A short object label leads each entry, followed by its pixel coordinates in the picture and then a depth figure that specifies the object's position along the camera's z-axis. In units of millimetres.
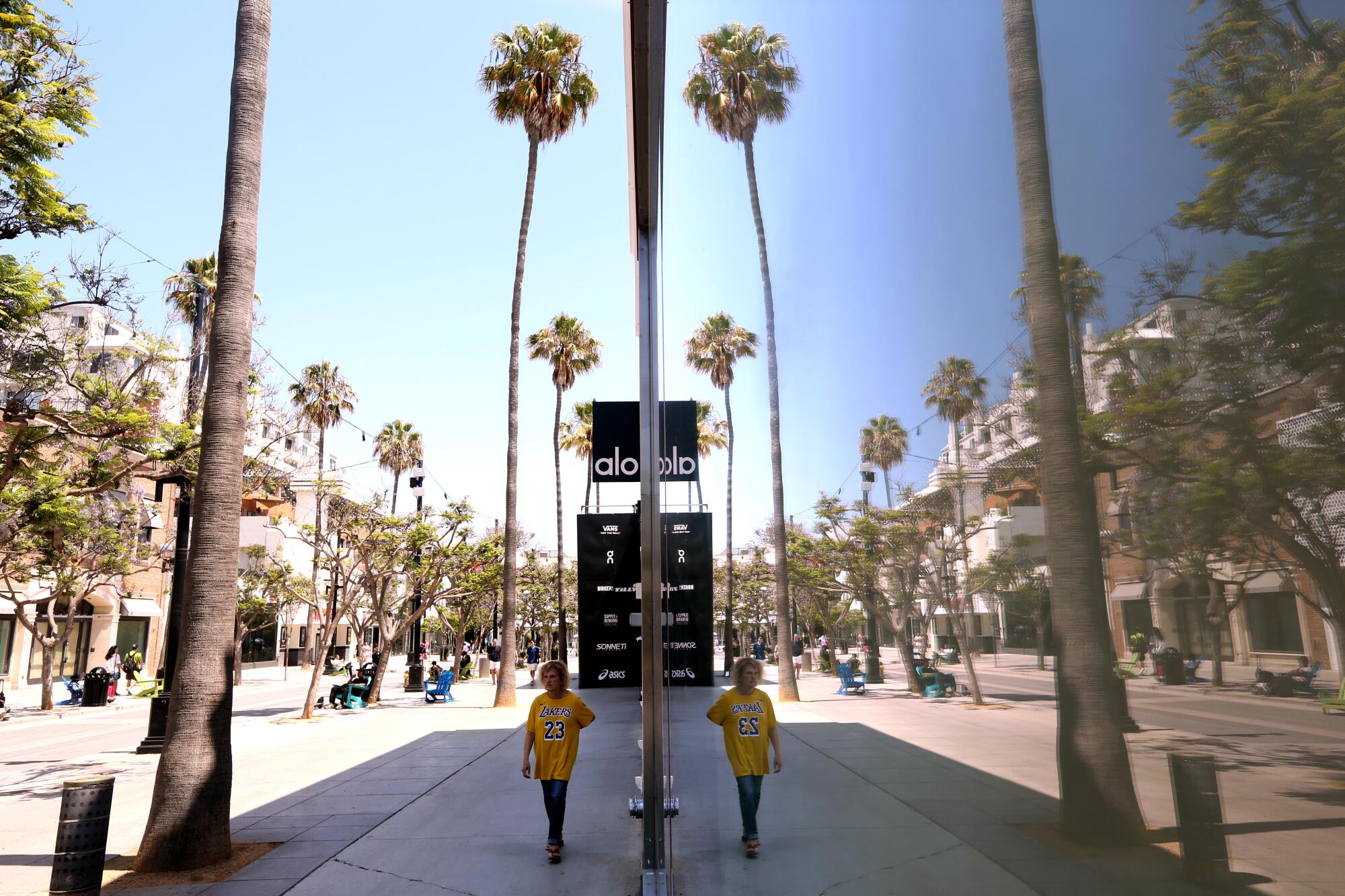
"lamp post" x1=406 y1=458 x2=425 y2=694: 31422
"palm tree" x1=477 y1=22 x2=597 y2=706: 22953
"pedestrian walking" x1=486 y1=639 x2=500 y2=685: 44375
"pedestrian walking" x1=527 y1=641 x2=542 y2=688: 49094
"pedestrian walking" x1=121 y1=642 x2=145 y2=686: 32031
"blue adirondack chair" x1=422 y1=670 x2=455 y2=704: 26766
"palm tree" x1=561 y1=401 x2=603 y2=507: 40438
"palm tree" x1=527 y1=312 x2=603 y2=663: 35469
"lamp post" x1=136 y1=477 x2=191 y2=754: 15477
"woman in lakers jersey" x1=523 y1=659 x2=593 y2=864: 7703
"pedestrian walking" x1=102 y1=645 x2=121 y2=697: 27562
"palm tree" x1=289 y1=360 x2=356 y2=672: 42312
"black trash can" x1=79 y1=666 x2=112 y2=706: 25891
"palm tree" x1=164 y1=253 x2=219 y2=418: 16438
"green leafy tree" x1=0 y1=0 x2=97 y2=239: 10258
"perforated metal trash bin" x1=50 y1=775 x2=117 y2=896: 6371
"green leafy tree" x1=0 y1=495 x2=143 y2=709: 22969
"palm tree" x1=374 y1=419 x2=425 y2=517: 49250
